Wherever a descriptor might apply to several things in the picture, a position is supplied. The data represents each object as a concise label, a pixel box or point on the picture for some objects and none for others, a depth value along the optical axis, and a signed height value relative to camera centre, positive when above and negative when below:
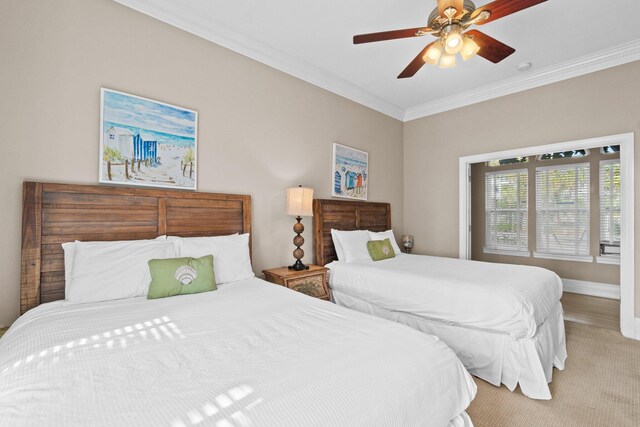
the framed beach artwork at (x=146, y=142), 2.21 +0.57
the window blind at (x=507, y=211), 5.46 +0.12
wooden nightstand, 2.84 -0.62
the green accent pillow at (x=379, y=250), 3.54 -0.40
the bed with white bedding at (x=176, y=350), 0.88 -0.54
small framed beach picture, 3.91 +0.59
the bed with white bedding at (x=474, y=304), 2.15 -0.73
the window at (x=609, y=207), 4.60 +0.17
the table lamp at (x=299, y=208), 3.10 +0.08
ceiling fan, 1.81 +1.23
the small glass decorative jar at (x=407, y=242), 4.74 -0.41
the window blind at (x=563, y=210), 4.89 +0.13
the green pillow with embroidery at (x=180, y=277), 1.95 -0.41
